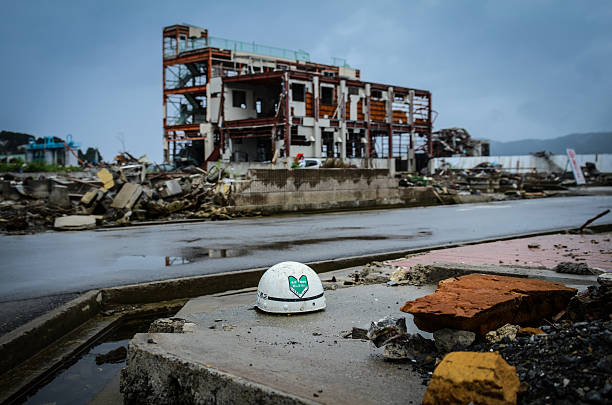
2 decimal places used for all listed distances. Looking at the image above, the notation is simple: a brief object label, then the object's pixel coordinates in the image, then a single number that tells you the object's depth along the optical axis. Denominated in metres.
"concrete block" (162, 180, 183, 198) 18.38
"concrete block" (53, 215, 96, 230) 13.73
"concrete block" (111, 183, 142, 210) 16.47
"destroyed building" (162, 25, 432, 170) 44.47
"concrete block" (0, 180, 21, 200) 19.41
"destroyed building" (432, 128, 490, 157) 63.56
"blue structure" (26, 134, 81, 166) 50.50
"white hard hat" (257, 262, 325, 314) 4.51
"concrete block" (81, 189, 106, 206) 16.55
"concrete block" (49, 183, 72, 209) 16.77
